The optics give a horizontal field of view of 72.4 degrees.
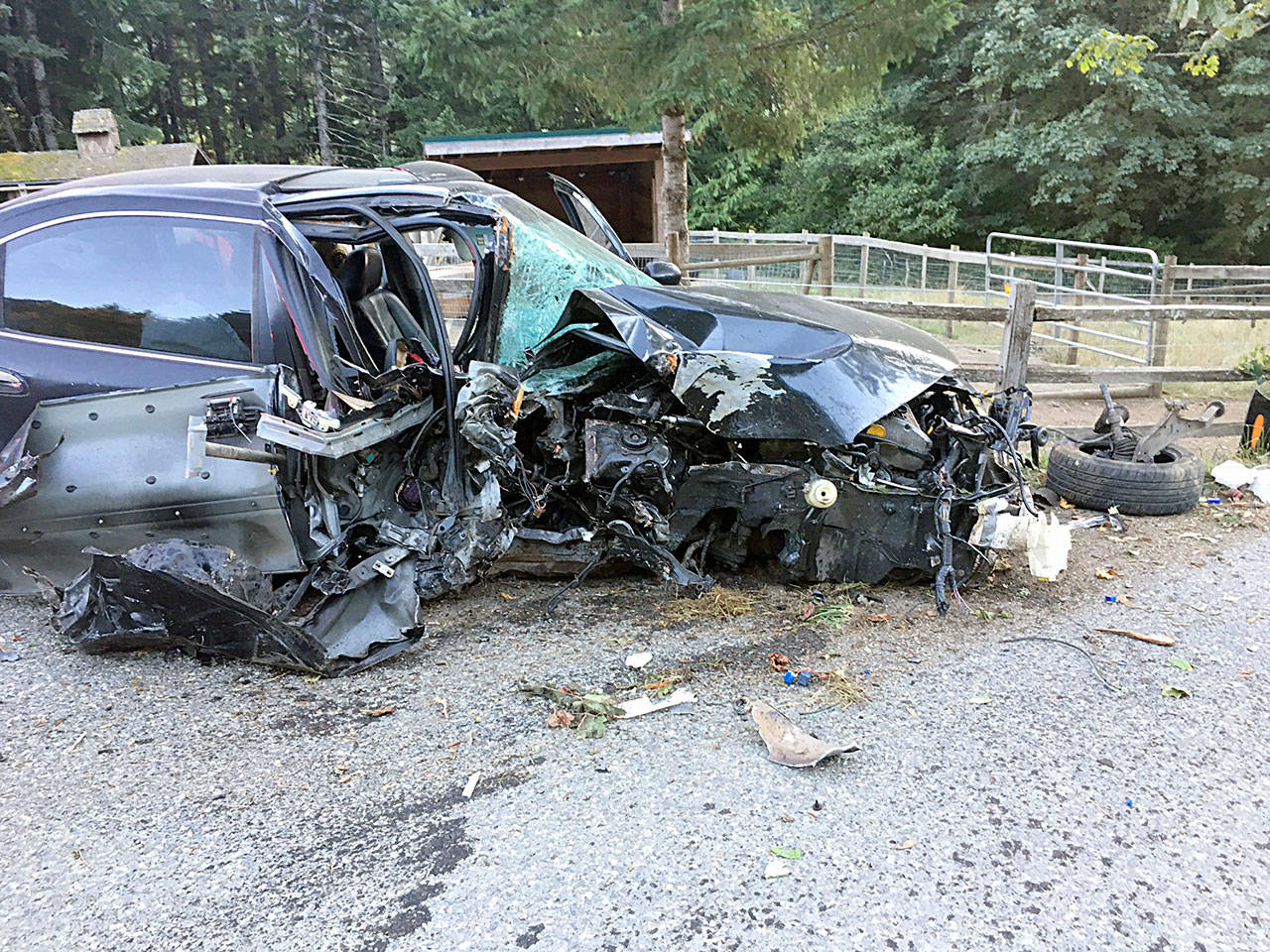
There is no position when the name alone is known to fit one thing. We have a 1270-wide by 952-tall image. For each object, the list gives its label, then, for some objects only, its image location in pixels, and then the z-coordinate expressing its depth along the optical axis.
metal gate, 10.29
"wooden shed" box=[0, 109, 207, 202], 14.85
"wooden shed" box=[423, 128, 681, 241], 14.70
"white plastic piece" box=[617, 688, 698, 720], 3.19
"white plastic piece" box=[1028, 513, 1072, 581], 3.82
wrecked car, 3.41
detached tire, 5.21
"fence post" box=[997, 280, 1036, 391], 6.21
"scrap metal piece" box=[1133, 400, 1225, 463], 5.39
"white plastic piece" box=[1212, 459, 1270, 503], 5.52
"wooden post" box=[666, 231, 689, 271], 8.98
